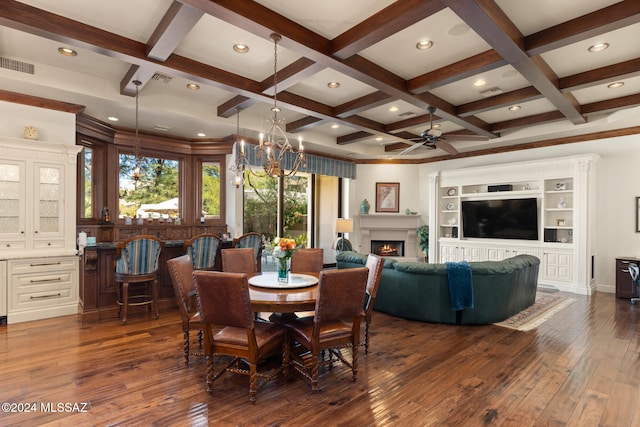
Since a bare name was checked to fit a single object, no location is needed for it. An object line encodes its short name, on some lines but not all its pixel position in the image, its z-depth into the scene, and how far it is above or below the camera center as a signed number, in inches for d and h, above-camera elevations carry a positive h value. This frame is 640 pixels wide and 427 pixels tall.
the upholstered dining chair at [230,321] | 91.6 -30.5
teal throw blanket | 157.2 -33.0
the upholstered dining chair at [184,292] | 113.9 -28.0
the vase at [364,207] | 327.9 +6.2
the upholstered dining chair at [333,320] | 97.5 -32.5
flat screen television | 262.7 -3.9
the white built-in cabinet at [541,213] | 234.5 +0.9
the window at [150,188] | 229.0 +17.1
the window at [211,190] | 255.3 +17.4
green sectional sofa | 161.3 -38.4
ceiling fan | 188.5 +49.4
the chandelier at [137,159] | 157.4 +27.4
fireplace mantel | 332.5 -15.6
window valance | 277.1 +43.2
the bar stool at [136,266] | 167.3 -27.2
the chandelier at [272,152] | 118.4 +22.8
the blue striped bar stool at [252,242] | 202.4 -18.1
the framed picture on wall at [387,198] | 339.9 +15.6
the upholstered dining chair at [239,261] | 152.0 -22.2
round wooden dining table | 98.7 -26.5
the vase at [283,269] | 128.2 -21.9
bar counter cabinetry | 170.7 -36.5
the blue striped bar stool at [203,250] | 185.6 -21.2
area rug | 164.1 -53.9
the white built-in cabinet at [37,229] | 164.6 -8.6
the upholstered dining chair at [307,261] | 165.0 -23.6
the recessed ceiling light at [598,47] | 135.6 +68.7
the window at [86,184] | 206.5 +17.4
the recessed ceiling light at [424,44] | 132.0 +67.5
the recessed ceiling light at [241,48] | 135.4 +67.7
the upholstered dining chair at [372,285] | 123.0 -27.0
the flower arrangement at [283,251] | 126.0 -14.5
